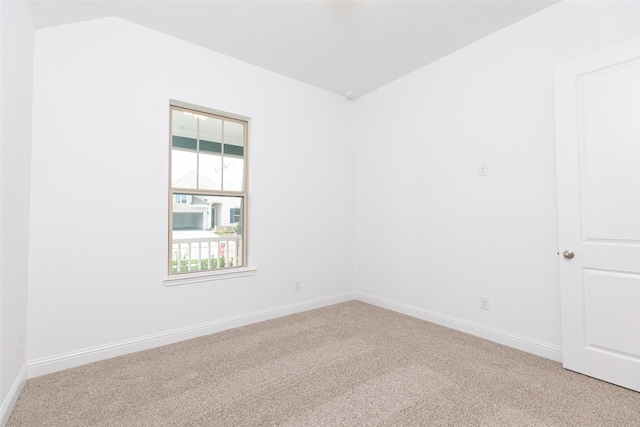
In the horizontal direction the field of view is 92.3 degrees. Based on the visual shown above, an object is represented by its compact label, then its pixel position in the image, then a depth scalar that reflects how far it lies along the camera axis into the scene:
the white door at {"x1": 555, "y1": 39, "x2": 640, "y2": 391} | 2.00
